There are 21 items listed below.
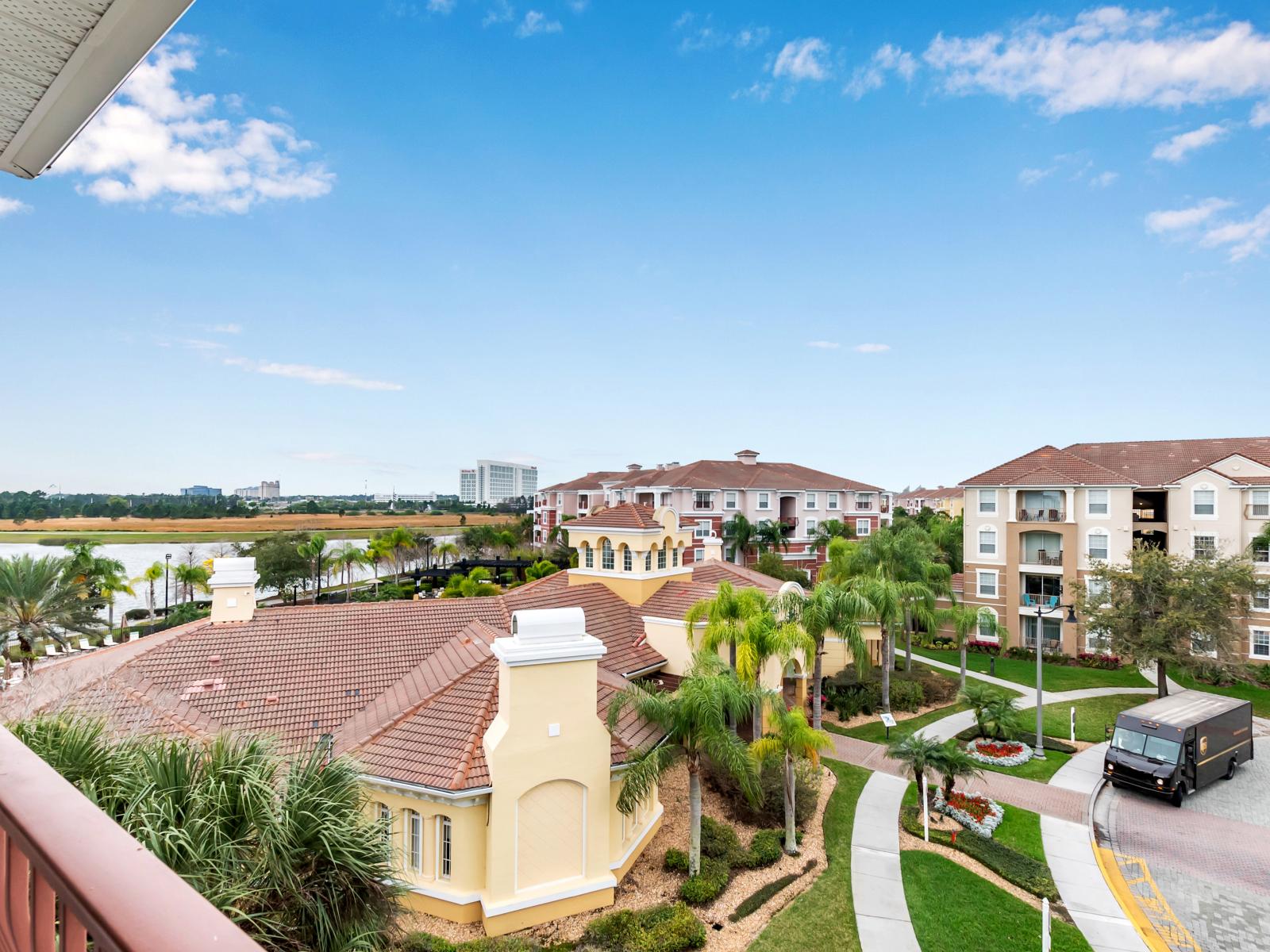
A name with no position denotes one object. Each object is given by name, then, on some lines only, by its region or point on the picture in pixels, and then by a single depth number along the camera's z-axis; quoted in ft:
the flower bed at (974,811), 56.08
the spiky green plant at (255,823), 21.53
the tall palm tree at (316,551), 165.27
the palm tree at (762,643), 55.67
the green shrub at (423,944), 38.09
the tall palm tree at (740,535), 174.50
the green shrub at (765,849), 49.96
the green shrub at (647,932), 39.17
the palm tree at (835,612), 71.61
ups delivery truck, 60.90
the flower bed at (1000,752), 72.33
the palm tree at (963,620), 93.56
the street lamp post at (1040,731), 72.23
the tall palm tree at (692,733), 44.34
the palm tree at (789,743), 50.24
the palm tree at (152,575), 154.92
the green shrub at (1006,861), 47.09
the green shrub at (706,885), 44.50
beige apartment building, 111.86
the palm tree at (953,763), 56.34
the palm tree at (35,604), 82.89
